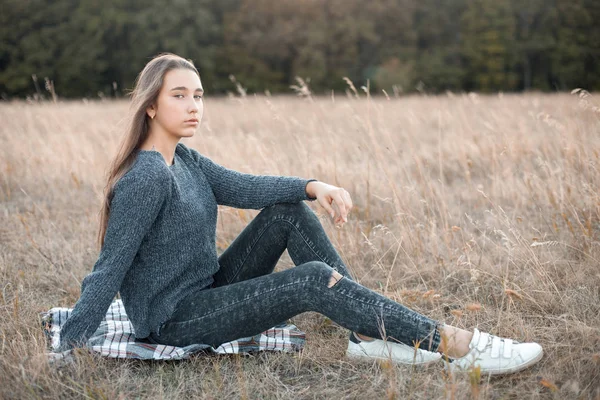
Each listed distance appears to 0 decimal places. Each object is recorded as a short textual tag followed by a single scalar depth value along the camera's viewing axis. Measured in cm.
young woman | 190
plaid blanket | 208
